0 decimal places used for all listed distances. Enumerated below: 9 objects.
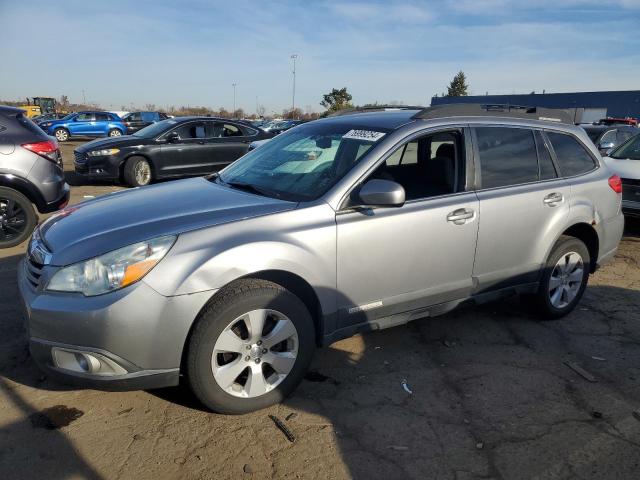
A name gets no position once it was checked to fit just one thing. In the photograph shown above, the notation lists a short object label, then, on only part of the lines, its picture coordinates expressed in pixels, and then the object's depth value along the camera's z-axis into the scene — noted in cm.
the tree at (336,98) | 6089
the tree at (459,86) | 7638
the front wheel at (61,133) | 2630
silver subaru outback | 254
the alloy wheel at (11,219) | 608
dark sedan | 1048
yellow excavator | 4799
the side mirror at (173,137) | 1095
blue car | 2642
